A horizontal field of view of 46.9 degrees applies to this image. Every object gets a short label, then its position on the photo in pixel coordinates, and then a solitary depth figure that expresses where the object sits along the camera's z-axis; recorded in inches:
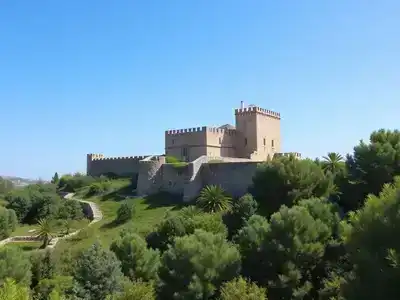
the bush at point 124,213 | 1096.2
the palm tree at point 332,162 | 1019.3
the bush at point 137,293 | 528.7
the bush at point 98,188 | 1439.5
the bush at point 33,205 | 1321.4
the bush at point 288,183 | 841.5
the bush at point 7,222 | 1141.7
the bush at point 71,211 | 1232.8
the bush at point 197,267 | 556.4
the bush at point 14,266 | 700.0
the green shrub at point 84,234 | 1017.5
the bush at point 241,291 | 468.4
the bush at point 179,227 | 821.9
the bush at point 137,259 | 719.1
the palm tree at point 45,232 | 1031.6
